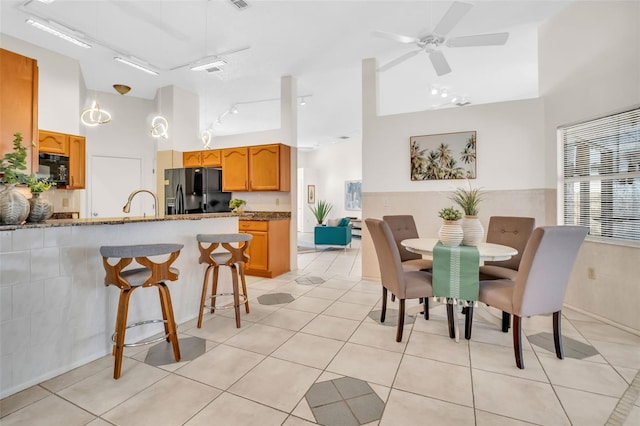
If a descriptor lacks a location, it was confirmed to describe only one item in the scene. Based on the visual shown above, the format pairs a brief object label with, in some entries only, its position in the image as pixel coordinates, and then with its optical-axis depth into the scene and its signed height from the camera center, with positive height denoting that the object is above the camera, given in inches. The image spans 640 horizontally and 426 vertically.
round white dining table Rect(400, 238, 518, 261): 90.2 -13.2
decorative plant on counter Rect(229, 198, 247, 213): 188.2 +3.4
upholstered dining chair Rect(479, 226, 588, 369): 77.4 -18.6
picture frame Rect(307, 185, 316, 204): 414.3 +22.0
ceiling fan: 96.4 +64.1
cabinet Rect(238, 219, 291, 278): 177.2 -23.0
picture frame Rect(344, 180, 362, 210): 382.0 +19.5
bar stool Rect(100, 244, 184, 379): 74.6 -18.3
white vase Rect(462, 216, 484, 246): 102.2 -7.4
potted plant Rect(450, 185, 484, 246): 102.2 -6.0
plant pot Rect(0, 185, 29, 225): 65.4 +0.5
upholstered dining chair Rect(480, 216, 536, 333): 110.6 -11.4
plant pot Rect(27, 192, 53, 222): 71.9 +0.0
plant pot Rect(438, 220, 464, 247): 99.9 -8.3
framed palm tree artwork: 152.6 +28.9
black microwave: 147.3 +21.6
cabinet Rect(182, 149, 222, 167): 209.6 +37.0
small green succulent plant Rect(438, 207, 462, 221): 102.3 -1.8
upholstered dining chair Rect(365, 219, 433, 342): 95.3 -23.0
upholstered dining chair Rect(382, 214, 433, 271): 130.7 -9.7
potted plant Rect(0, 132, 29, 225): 65.6 +4.1
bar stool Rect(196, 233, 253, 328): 105.6 -17.8
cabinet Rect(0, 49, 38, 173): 90.5 +34.3
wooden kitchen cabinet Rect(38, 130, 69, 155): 152.7 +35.7
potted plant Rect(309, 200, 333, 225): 327.6 +0.7
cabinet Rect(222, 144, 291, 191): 189.0 +27.8
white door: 199.2 +16.7
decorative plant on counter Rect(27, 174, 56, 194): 71.2 +5.8
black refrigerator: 173.0 +11.5
